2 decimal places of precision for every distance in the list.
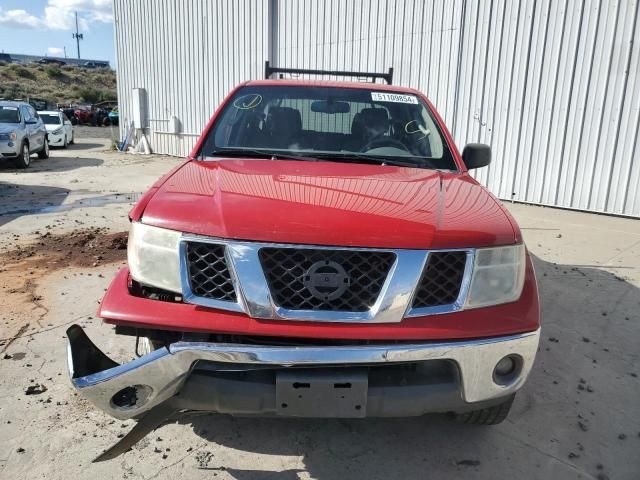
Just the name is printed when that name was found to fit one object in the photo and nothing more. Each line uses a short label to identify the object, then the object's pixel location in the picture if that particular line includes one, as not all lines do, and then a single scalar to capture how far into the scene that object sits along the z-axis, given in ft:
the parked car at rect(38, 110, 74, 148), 58.90
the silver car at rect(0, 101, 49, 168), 38.93
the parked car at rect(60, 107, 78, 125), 102.53
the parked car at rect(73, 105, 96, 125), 100.73
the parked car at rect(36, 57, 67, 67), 231.71
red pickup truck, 6.20
